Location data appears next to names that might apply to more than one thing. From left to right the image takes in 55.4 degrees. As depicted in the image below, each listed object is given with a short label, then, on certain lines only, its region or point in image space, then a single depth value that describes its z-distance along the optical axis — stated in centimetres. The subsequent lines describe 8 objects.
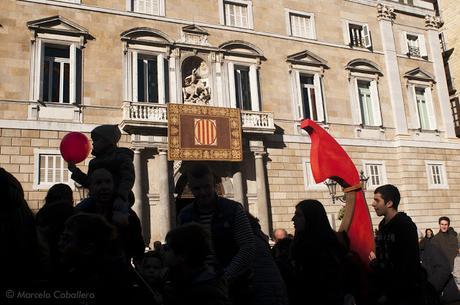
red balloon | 626
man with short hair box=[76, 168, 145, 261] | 393
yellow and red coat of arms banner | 1677
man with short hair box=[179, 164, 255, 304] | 364
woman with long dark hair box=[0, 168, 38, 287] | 254
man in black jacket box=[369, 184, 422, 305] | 440
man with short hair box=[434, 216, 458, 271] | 941
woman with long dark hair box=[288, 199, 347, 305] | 420
